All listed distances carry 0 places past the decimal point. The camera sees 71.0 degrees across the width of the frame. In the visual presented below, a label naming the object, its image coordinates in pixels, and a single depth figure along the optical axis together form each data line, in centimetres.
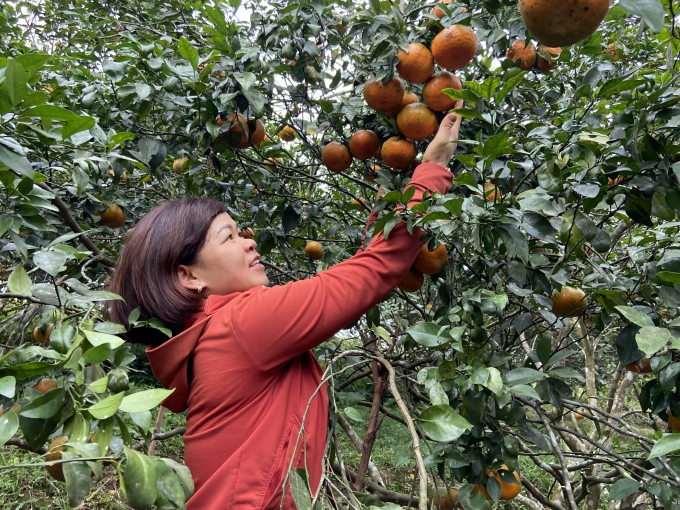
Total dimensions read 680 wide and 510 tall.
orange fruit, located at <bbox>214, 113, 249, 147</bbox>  163
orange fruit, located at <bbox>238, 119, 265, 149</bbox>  173
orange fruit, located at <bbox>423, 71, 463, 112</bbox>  133
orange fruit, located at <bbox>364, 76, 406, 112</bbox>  137
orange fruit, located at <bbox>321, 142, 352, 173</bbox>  168
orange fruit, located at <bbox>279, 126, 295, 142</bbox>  241
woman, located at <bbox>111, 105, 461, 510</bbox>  104
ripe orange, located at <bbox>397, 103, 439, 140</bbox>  135
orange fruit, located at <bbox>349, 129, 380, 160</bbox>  159
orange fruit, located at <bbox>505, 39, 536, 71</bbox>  159
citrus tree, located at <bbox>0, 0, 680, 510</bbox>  78
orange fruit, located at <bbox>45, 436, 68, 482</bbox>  118
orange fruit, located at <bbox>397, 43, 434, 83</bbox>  131
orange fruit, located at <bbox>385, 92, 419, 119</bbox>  145
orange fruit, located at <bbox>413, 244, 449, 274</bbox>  137
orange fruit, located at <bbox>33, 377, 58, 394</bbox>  164
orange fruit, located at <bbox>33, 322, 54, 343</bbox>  103
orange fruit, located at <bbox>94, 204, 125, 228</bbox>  204
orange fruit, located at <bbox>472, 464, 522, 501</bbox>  146
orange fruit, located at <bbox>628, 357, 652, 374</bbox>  168
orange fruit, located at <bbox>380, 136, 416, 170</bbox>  144
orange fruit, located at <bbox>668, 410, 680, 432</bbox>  141
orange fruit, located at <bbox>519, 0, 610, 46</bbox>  76
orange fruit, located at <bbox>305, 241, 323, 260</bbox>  236
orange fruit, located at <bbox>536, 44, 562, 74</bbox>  163
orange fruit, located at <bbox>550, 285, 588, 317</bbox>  134
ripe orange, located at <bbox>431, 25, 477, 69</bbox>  125
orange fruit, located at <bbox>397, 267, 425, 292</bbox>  147
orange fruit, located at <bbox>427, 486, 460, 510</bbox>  188
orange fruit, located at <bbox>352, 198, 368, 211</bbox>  194
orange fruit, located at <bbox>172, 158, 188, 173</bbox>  252
